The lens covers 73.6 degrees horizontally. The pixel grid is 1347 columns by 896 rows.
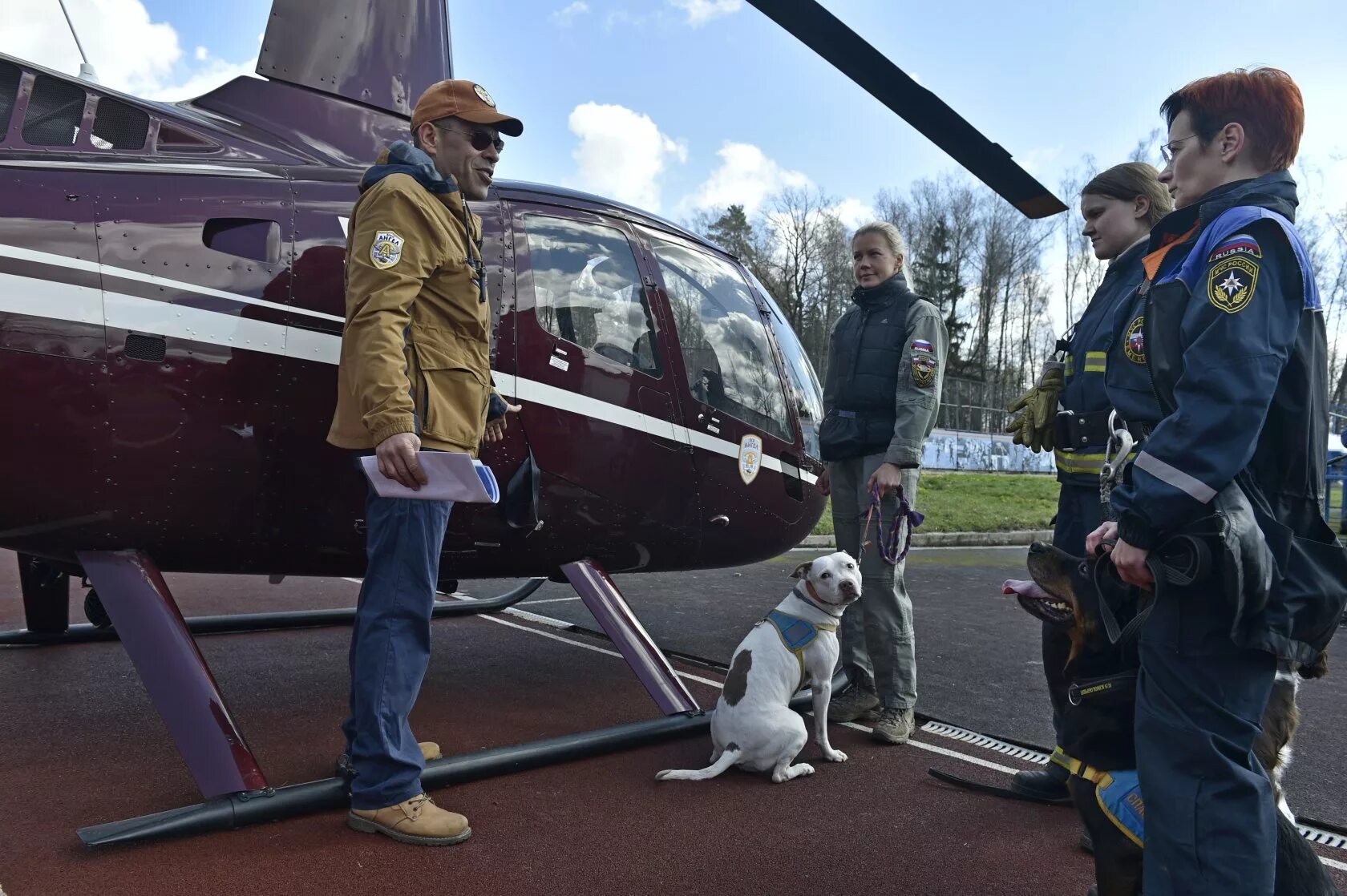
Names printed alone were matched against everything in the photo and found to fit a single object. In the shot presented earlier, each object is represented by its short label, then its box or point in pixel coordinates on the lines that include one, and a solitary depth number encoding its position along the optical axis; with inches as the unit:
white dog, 131.0
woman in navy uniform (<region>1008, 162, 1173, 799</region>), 122.5
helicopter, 110.6
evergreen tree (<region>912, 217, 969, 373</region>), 2103.8
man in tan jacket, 103.1
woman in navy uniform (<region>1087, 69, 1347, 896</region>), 71.1
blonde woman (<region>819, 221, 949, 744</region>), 154.1
